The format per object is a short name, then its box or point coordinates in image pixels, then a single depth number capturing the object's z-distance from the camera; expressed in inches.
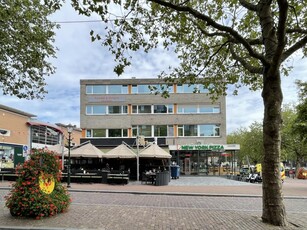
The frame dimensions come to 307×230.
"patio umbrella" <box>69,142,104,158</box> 712.7
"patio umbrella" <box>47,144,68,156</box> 741.7
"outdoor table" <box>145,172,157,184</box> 648.5
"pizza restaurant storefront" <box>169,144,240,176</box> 1065.3
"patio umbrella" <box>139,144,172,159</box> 709.2
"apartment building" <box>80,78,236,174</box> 1145.4
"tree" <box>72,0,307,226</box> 226.7
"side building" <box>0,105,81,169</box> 1256.3
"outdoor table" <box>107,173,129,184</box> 628.6
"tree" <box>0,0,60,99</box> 316.3
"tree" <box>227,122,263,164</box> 1418.3
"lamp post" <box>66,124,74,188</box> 592.1
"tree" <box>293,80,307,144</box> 655.5
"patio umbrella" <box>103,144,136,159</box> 710.5
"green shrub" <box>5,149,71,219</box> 253.6
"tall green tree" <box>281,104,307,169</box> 1281.9
